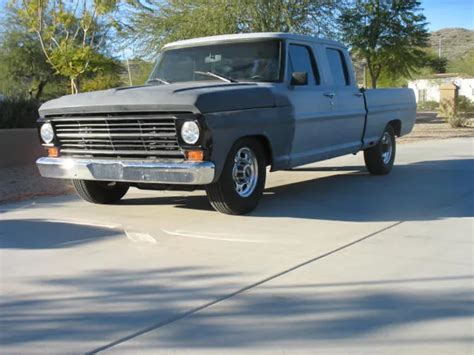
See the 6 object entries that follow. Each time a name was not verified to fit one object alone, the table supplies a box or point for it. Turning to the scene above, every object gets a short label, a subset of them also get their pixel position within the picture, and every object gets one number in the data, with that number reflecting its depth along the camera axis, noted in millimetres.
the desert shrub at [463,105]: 24922
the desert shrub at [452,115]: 23562
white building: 50647
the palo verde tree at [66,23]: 15305
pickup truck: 6395
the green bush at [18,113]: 13292
